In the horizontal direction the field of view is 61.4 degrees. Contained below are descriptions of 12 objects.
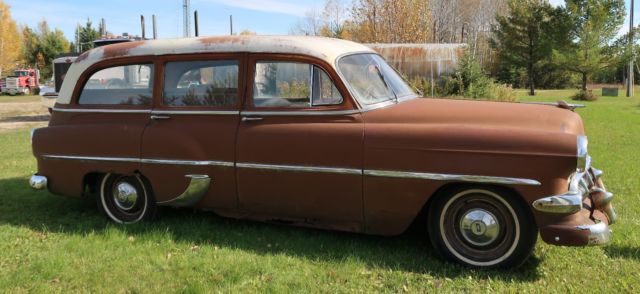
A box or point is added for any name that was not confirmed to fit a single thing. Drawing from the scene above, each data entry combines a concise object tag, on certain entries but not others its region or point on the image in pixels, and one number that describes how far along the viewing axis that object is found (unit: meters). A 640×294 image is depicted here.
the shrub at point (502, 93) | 16.58
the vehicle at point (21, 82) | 43.53
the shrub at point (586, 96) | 26.61
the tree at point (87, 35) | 60.84
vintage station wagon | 3.86
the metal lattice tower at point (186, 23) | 40.78
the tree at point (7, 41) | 50.62
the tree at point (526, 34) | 36.94
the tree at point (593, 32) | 33.97
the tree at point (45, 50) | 57.00
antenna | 29.21
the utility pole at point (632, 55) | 32.84
